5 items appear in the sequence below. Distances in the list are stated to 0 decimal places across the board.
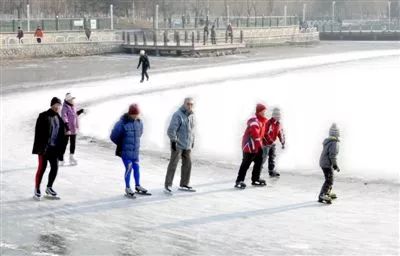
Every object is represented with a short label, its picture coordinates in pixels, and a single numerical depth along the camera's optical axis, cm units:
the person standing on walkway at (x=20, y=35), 4350
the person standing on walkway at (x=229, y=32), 5109
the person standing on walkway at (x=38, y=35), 4459
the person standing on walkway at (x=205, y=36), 4814
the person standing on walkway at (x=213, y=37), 4880
